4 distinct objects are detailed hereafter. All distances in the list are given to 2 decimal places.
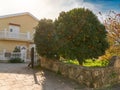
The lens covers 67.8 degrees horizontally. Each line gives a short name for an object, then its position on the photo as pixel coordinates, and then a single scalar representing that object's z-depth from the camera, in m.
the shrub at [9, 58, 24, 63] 10.42
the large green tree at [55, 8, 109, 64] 5.62
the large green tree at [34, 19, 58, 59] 6.89
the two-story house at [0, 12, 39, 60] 12.07
